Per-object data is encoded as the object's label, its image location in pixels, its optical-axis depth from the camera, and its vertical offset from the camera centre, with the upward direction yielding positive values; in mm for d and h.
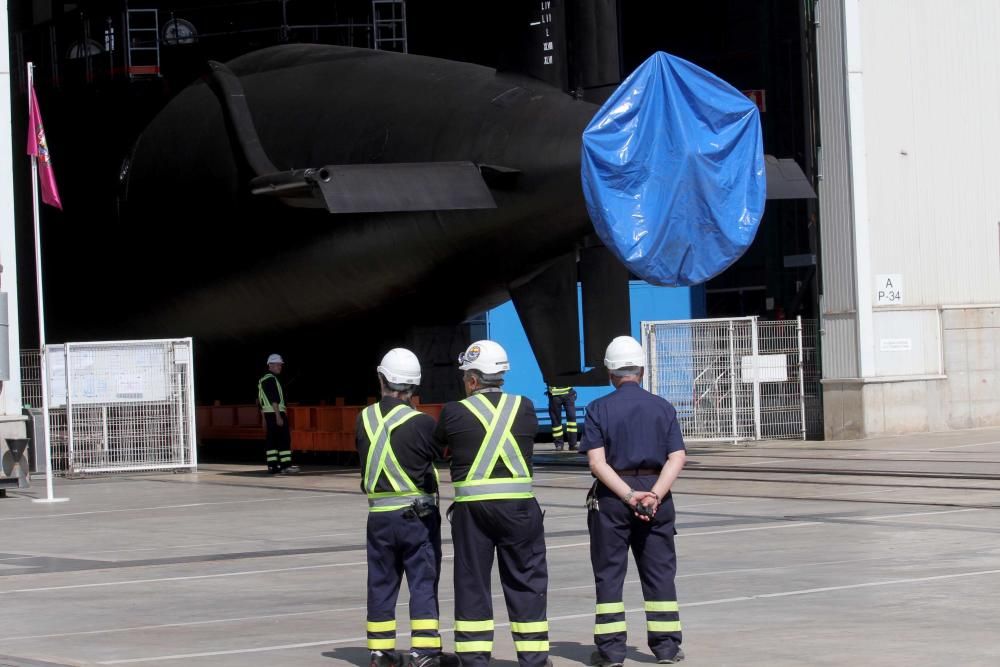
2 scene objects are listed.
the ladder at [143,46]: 29422 +6820
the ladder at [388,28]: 28808 +6761
